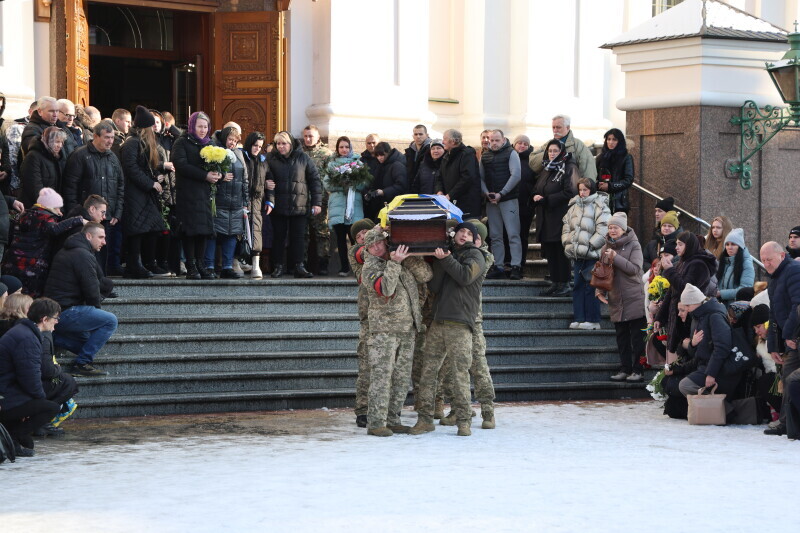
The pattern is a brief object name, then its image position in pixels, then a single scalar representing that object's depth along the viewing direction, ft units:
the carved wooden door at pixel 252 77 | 58.23
